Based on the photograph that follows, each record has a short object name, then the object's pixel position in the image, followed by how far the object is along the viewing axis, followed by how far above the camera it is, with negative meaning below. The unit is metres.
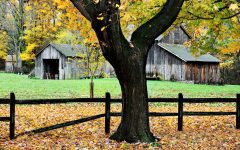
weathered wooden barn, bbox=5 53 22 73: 84.75 +2.98
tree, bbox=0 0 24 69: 66.61 +10.63
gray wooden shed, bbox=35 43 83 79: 56.00 +2.02
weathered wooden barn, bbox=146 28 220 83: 52.50 +1.89
